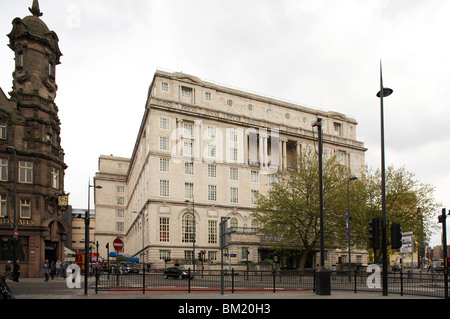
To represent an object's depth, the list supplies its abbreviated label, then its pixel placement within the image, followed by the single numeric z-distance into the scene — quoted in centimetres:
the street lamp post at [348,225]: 4138
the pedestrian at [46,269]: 3549
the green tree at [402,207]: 5100
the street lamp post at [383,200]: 1841
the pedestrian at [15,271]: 3362
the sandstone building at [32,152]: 4288
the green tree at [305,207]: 5128
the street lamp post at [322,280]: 1873
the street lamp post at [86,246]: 1993
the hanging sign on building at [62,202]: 4653
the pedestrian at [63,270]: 4392
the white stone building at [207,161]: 6938
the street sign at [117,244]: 2480
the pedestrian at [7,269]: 3171
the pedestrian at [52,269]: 3994
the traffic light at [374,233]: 1844
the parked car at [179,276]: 2230
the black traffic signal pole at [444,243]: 1773
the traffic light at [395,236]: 1789
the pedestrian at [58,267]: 4423
